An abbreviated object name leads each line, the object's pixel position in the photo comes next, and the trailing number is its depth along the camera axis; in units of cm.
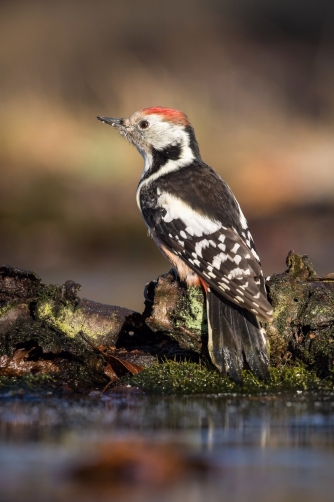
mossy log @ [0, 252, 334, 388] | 984
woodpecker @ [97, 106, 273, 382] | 972
